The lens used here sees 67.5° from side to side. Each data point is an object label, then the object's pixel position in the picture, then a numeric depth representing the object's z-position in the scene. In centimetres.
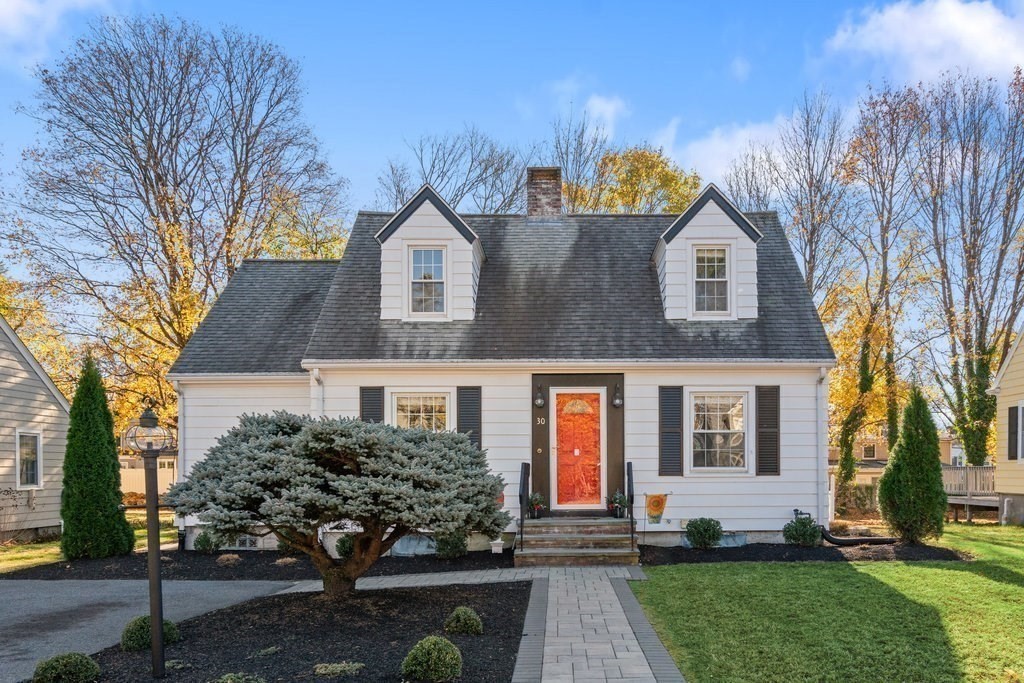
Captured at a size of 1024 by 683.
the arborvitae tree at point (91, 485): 1411
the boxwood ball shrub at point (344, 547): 1289
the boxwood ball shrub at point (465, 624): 774
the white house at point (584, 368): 1375
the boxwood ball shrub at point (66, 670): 614
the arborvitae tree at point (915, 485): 1303
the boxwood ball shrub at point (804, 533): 1327
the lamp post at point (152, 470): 664
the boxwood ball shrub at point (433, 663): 610
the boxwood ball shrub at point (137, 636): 733
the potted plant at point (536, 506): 1363
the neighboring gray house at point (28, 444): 1661
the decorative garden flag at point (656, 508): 1370
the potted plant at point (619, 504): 1341
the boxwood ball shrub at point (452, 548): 1307
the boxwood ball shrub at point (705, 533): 1331
